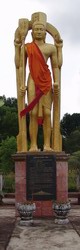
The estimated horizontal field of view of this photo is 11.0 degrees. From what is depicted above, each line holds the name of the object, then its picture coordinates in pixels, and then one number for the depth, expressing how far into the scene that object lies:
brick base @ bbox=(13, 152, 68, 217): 9.11
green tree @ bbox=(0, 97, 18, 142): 32.59
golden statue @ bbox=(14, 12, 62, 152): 9.69
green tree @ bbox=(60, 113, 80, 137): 40.78
